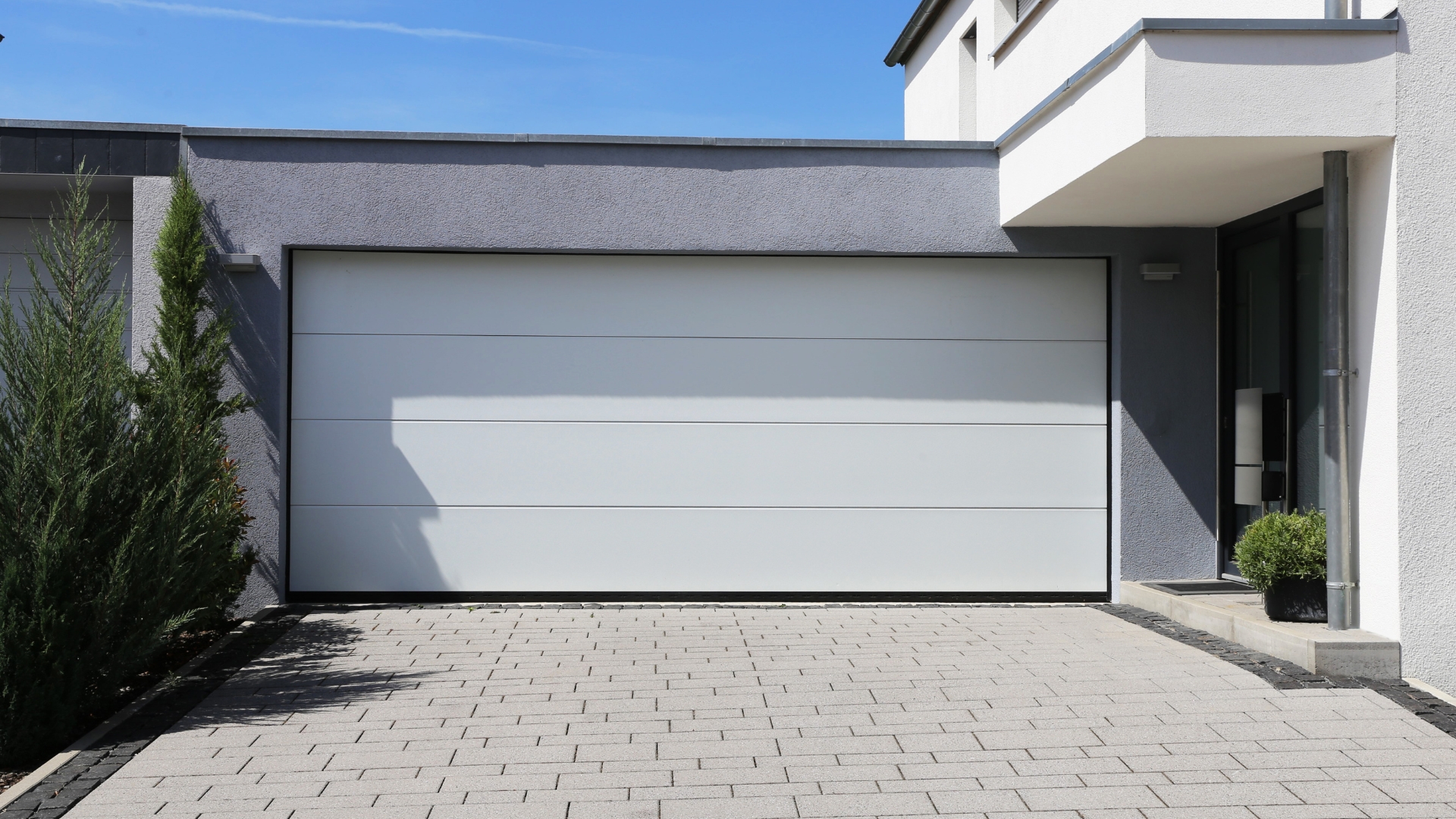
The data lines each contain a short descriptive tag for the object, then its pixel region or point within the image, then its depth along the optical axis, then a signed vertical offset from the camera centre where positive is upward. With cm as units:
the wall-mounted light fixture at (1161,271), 745 +106
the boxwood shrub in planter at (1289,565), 575 -68
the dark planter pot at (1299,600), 582 -87
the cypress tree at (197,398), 544 +17
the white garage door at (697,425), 744 +3
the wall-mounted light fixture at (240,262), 714 +104
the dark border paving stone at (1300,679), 479 -115
